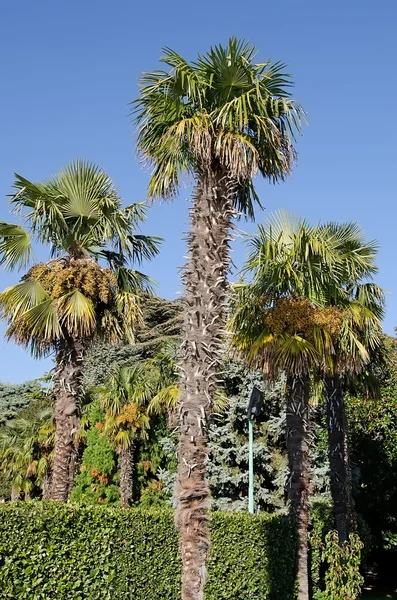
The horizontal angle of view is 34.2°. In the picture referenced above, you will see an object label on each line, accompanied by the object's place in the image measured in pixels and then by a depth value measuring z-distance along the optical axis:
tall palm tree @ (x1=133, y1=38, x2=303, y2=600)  6.05
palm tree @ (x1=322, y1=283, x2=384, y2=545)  12.96
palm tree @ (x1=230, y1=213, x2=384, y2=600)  11.20
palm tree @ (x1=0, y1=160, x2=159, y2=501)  10.05
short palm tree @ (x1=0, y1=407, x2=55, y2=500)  23.61
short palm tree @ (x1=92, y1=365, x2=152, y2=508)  19.94
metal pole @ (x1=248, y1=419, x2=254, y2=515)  13.39
